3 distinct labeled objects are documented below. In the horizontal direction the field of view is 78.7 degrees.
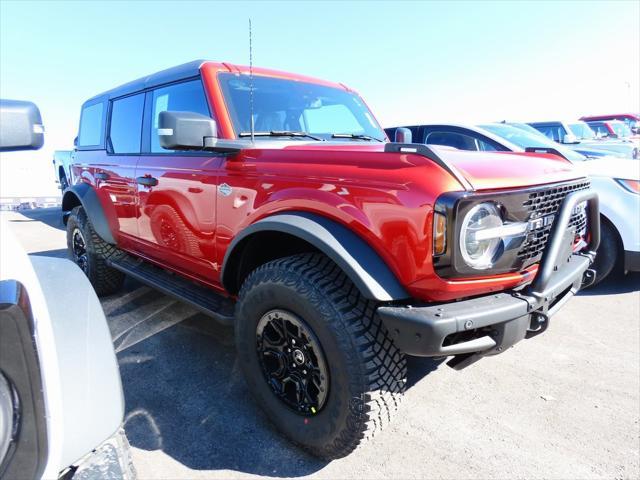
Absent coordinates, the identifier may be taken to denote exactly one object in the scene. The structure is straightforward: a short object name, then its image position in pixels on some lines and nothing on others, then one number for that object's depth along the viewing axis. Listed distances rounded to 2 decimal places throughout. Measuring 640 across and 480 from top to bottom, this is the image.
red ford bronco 1.59
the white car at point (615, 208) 3.88
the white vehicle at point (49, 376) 0.80
